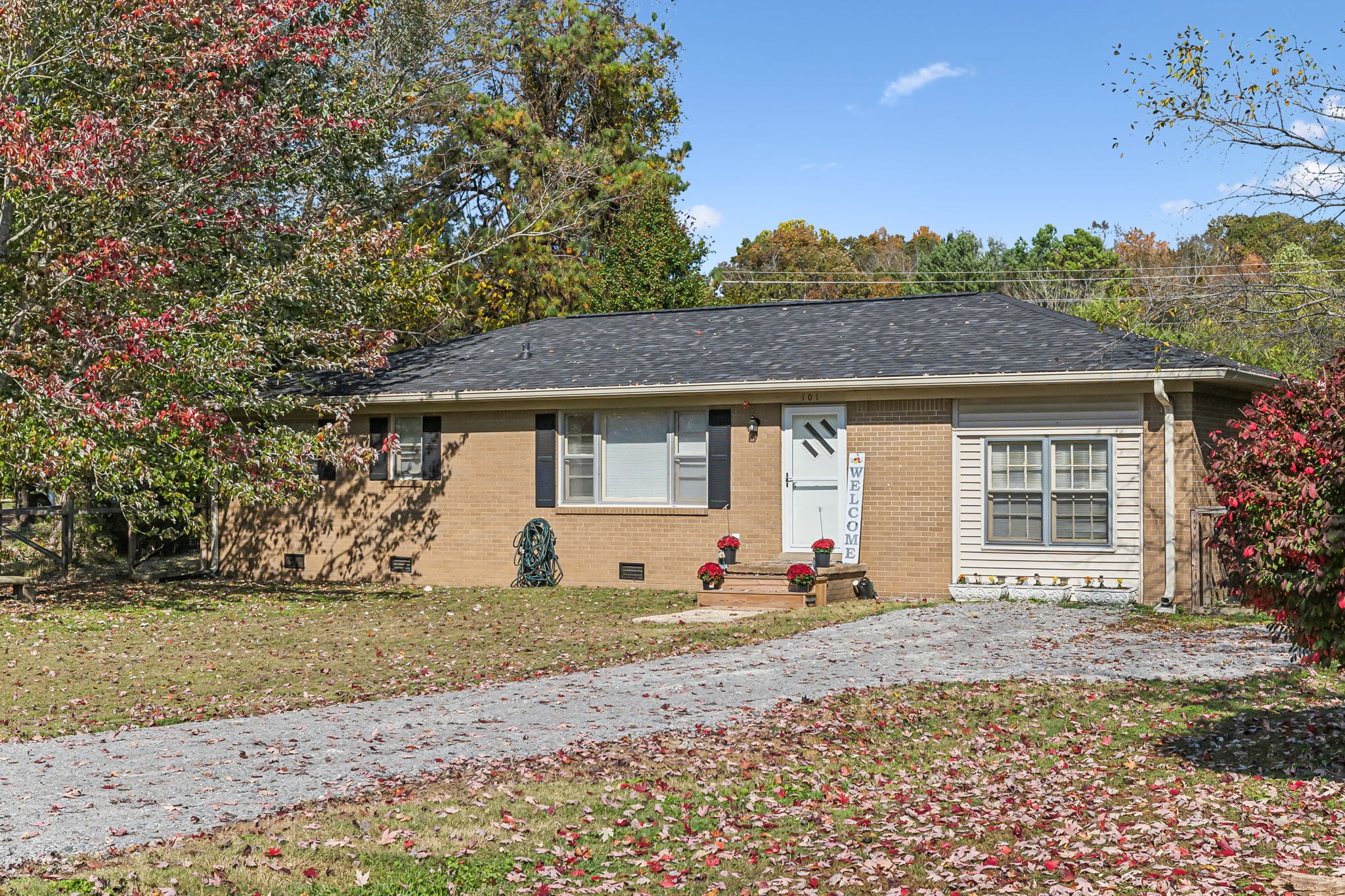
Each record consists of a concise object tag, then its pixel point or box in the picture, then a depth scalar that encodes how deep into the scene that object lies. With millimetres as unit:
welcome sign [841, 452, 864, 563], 17250
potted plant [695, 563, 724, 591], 16812
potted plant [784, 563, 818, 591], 16125
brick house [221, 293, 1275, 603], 16016
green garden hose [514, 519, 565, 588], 18938
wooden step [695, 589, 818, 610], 16203
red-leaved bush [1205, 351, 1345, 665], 6773
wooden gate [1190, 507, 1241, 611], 15234
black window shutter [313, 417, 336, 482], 20719
